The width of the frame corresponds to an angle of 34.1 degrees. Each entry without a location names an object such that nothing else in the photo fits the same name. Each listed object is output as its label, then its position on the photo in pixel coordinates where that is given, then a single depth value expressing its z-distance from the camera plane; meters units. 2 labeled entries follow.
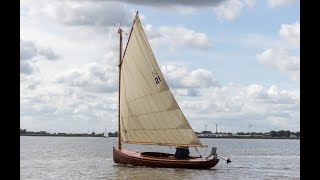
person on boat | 44.34
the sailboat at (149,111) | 42.25
